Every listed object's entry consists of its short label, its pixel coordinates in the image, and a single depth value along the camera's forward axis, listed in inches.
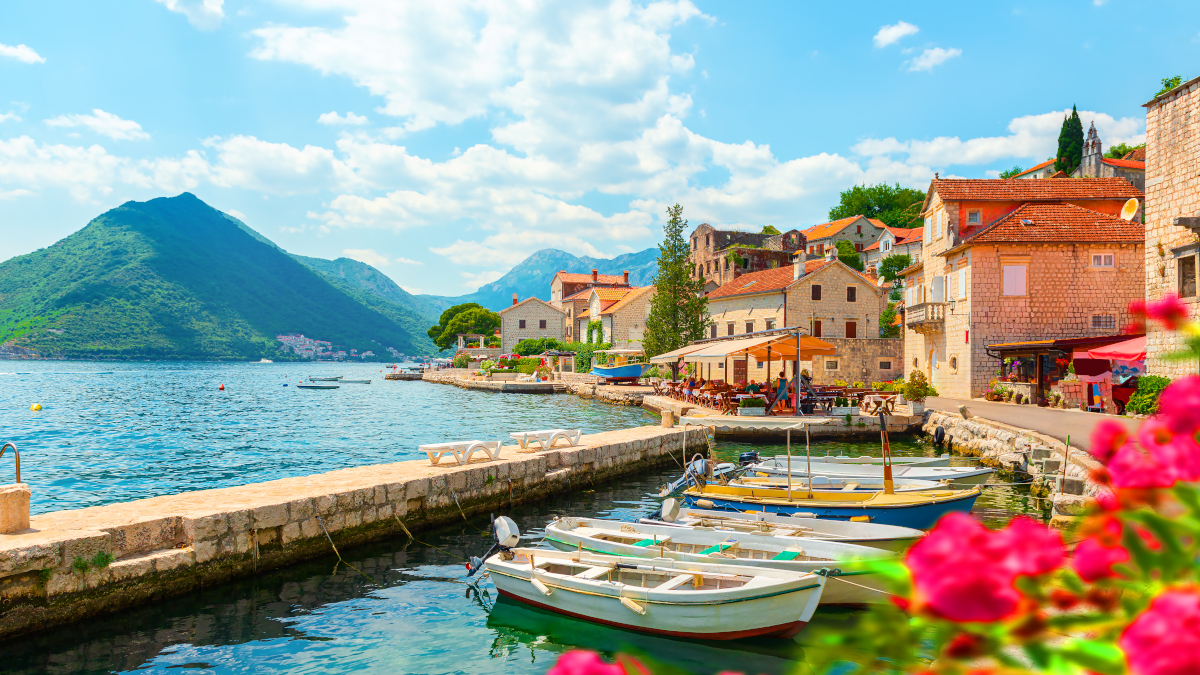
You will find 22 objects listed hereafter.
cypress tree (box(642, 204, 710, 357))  1916.8
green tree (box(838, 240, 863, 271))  2815.0
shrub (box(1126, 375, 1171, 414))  752.3
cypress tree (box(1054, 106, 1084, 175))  2723.9
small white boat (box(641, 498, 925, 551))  378.9
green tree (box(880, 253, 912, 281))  2659.9
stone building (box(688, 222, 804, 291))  2802.7
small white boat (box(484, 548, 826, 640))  311.7
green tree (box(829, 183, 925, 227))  3432.1
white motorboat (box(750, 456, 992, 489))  574.6
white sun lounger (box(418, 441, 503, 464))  555.5
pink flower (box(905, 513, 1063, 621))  35.3
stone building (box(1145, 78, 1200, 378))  751.1
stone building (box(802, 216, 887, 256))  3088.1
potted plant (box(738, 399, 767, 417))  1008.9
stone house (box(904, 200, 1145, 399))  1129.4
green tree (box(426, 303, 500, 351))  4254.4
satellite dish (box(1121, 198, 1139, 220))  1153.4
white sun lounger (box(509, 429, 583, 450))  661.9
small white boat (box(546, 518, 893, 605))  344.5
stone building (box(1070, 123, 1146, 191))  2418.8
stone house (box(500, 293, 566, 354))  3427.7
